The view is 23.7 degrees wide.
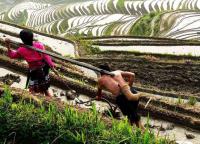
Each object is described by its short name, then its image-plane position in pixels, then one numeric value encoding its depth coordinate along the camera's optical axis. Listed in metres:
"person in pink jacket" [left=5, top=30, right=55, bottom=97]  8.15
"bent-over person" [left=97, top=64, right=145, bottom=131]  7.70
